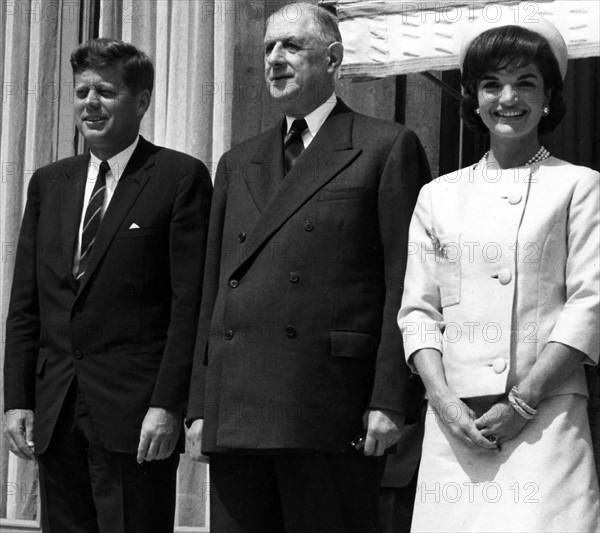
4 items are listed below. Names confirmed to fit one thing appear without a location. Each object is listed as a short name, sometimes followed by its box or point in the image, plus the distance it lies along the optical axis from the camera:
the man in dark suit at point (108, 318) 4.78
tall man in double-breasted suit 4.29
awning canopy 5.93
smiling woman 3.90
